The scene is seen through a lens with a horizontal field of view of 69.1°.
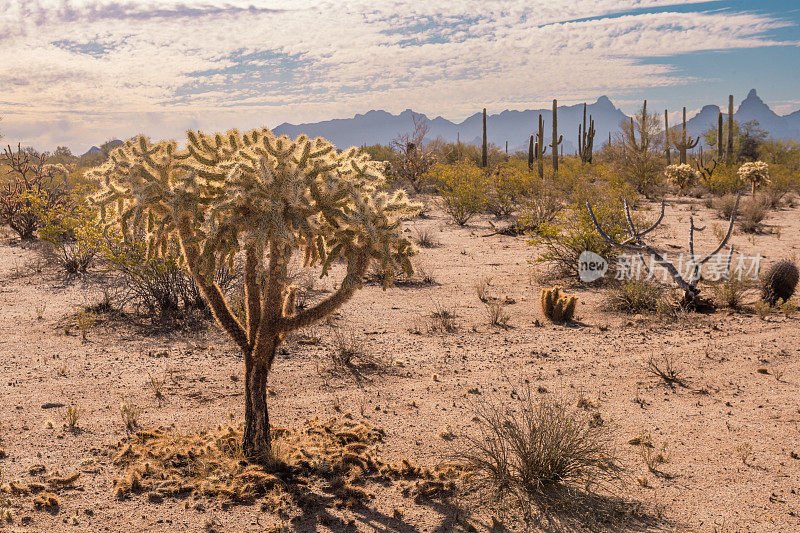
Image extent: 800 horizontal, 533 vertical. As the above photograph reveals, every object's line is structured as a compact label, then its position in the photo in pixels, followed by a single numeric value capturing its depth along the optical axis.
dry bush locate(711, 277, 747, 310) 9.03
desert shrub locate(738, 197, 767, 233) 16.95
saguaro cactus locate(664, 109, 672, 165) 33.09
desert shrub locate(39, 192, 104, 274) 10.37
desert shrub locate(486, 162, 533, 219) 19.78
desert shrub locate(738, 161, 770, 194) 23.58
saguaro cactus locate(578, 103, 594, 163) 35.06
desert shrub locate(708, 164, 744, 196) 25.31
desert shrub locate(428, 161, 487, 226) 19.31
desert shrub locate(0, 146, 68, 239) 14.78
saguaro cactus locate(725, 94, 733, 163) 32.52
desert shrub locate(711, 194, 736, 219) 19.84
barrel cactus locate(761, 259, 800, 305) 9.26
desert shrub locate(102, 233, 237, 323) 8.88
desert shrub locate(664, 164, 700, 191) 26.58
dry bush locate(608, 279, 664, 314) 9.22
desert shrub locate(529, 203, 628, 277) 11.55
